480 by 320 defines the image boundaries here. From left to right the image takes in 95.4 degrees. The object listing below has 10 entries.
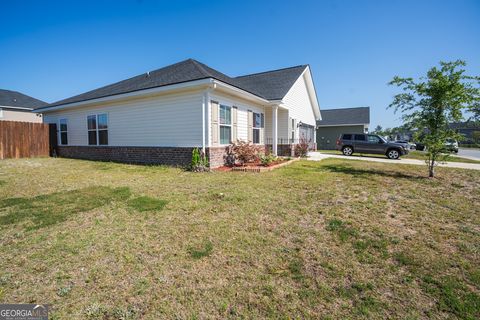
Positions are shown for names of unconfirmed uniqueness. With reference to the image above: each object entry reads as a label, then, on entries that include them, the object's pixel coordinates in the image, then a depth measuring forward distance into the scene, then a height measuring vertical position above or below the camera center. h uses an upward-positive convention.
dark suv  16.39 +0.25
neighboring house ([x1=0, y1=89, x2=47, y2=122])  22.98 +5.00
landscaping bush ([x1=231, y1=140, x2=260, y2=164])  10.24 -0.06
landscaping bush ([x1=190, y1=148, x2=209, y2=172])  8.82 -0.48
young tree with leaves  7.36 +1.57
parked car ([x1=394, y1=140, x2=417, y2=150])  32.07 +0.17
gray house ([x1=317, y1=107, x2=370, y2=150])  28.14 +3.19
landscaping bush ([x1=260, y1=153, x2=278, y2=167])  9.76 -0.47
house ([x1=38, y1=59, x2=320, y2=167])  9.23 +1.82
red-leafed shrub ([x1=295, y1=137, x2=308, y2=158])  14.58 +0.02
